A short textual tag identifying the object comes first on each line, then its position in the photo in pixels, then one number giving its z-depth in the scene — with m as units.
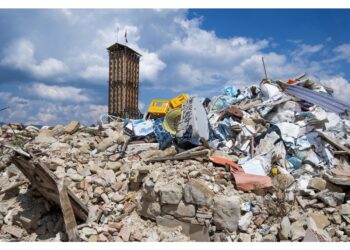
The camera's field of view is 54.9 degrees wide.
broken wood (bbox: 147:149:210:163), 6.35
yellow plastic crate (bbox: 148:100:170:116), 9.12
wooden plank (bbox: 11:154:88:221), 5.68
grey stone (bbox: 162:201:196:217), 5.23
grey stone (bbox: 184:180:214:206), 5.20
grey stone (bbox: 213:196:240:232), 5.11
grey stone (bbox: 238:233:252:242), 4.93
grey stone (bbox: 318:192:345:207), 5.37
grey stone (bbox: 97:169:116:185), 6.57
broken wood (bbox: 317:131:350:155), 6.65
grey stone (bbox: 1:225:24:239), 6.15
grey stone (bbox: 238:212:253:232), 5.07
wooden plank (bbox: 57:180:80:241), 5.39
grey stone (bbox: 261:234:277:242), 4.80
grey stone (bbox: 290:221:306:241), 4.60
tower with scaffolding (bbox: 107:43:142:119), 22.27
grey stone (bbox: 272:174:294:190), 5.79
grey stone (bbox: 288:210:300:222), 4.97
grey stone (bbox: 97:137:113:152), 8.20
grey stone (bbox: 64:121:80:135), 9.77
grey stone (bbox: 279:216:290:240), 4.68
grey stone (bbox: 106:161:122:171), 6.93
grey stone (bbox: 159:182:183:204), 5.30
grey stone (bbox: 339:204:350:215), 5.11
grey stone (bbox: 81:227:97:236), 5.01
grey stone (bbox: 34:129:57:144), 9.20
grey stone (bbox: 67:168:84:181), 6.75
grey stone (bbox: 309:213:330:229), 5.02
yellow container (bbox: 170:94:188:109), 8.60
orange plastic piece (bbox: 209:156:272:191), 5.58
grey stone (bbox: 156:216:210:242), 5.12
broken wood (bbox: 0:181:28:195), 6.91
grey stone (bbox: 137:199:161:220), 5.48
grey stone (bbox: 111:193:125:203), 6.05
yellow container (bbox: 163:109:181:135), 7.63
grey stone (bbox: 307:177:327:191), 5.80
